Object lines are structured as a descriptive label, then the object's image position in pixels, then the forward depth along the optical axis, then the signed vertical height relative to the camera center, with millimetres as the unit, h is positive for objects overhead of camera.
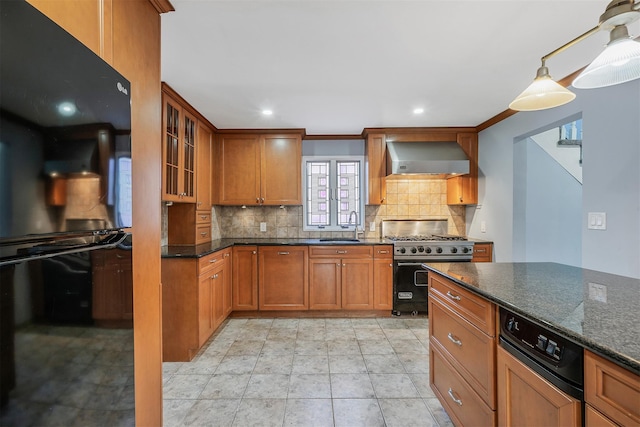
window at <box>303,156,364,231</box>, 3957 +299
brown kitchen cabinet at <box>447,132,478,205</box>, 3594 +469
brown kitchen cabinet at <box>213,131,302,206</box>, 3619 +580
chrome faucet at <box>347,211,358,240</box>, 3854 -193
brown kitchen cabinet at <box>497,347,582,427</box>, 837 -658
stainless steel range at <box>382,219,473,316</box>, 3289 -602
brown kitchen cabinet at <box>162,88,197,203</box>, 2439 +602
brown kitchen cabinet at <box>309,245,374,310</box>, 3336 -812
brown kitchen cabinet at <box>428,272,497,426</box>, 1224 -741
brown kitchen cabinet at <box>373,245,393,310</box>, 3336 -825
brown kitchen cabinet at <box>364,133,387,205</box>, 3646 +582
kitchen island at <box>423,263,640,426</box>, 737 -466
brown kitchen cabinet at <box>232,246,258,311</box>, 3314 -818
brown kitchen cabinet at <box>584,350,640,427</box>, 664 -475
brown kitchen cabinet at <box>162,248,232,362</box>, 2402 -847
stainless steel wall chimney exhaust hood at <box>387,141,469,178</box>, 3334 +631
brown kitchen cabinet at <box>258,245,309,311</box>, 3332 -797
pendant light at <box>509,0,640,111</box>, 980 +603
